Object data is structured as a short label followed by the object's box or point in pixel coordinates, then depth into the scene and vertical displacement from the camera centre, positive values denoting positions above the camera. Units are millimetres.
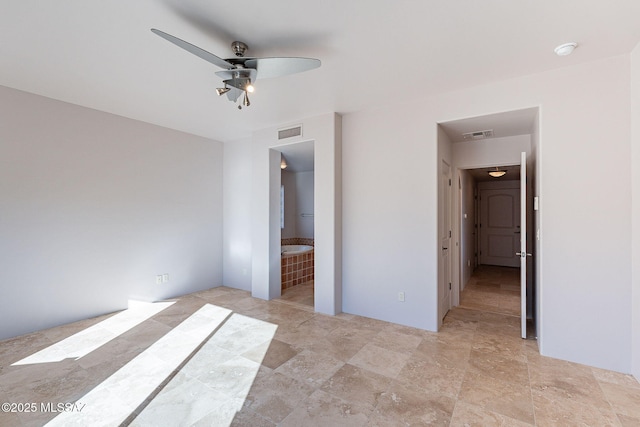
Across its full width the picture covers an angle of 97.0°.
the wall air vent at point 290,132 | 4000 +1156
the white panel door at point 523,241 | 2957 -319
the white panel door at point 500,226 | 7227 -404
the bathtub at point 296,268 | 5020 -1049
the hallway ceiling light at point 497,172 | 5621 +778
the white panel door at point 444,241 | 3389 -389
